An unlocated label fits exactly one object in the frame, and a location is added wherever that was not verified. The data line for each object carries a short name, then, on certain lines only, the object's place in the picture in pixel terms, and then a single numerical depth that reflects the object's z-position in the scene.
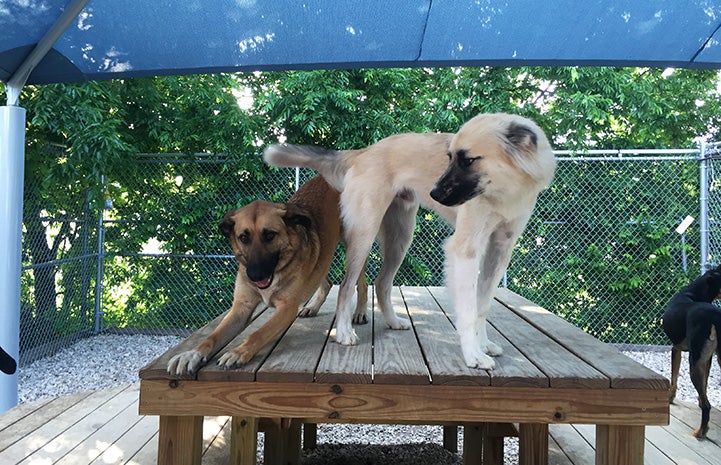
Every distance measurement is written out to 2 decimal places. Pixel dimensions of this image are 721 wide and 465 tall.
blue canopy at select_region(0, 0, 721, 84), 2.68
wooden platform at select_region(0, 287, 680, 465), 1.77
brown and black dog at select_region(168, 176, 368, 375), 2.04
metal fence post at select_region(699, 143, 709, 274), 5.93
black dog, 2.98
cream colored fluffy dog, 1.81
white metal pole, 2.82
